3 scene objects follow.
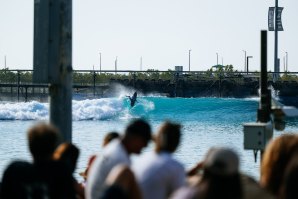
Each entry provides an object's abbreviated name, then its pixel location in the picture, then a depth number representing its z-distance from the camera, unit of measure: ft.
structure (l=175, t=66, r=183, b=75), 495.86
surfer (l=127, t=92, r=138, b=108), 336.15
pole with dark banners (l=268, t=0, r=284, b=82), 366.49
